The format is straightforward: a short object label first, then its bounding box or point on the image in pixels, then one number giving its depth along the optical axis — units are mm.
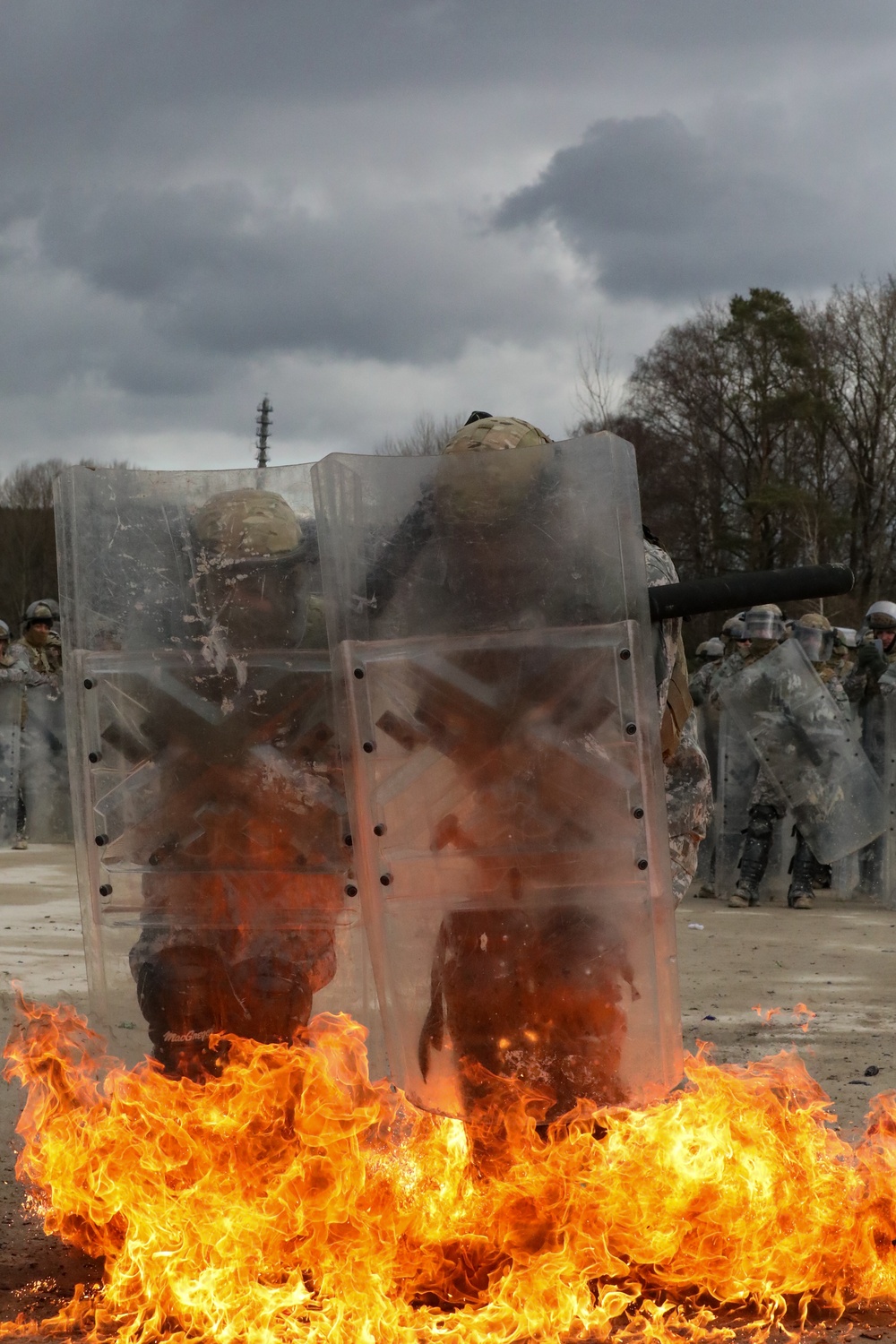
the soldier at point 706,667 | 14070
